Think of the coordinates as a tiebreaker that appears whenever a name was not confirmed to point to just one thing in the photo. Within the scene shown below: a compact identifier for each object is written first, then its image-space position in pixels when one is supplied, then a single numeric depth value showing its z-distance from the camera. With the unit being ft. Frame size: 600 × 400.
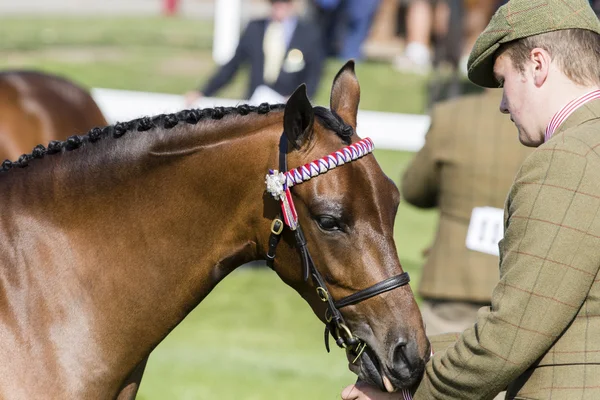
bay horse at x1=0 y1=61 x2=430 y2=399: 19.93
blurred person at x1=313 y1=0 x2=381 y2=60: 101.04
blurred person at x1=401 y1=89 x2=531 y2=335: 33.27
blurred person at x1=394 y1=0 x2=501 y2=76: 102.22
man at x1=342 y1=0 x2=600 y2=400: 17.10
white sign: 33.24
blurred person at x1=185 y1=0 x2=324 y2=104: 66.13
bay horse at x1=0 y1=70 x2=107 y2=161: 44.78
